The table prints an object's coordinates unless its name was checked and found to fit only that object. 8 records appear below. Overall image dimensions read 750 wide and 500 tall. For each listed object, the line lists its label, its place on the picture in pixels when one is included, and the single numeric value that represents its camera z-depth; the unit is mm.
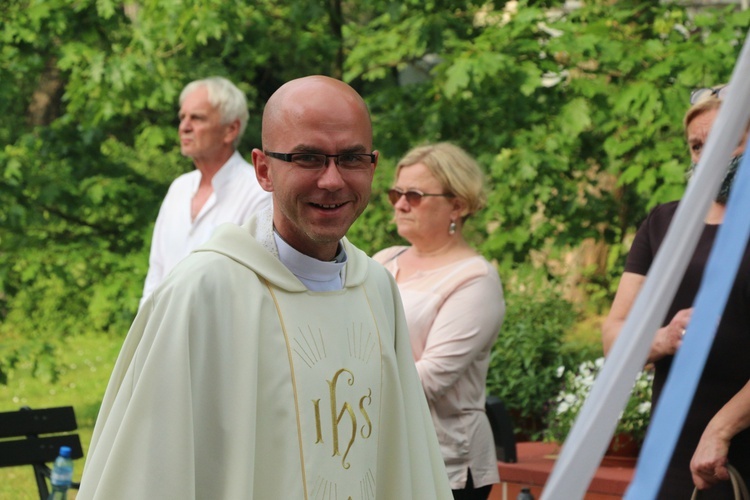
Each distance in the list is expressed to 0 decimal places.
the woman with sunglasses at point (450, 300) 4793
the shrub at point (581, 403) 6336
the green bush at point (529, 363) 7699
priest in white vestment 2727
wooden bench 5965
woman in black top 3557
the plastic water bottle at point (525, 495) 4879
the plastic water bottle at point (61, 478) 4711
